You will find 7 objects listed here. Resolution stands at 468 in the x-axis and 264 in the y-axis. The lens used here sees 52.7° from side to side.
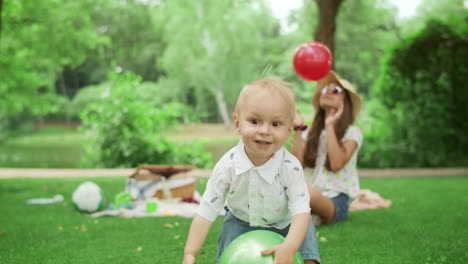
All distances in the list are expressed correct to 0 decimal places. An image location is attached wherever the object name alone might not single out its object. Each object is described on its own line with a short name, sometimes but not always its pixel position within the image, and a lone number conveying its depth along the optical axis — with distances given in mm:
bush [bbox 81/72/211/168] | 11430
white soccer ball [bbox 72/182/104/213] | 5734
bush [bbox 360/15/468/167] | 10273
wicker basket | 6430
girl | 4750
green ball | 2334
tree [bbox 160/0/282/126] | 28656
